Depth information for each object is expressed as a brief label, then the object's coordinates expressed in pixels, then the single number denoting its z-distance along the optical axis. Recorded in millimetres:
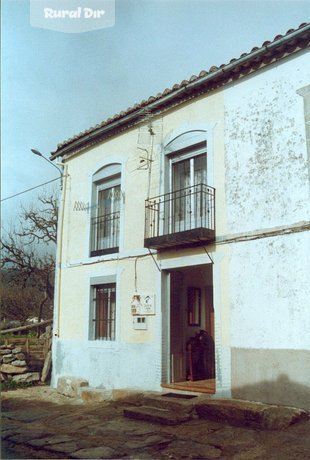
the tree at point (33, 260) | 22641
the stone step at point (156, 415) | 6754
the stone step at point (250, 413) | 6105
